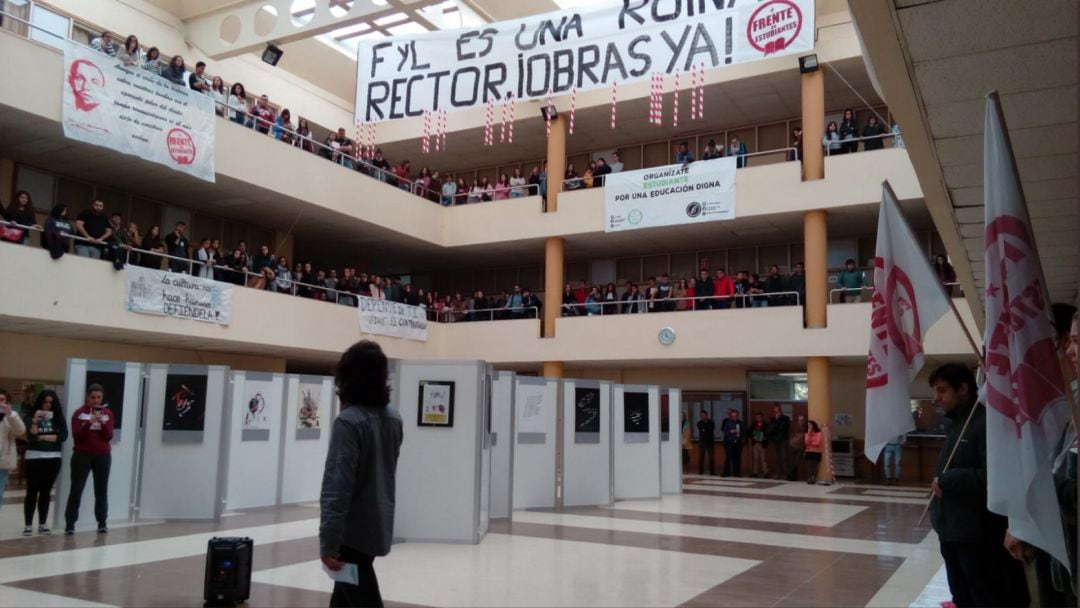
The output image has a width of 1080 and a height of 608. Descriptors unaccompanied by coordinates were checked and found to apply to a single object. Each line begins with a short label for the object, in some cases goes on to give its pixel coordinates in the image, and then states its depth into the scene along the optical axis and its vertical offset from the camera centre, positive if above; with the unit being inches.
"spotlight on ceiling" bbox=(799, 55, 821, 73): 895.7 +378.9
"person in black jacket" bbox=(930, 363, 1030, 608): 182.1 -20.8
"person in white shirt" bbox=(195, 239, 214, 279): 772.0 +132.0
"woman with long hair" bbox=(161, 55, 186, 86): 745.0 +297.6
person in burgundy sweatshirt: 422.6 -22.4
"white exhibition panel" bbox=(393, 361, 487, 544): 408.0 -30.0
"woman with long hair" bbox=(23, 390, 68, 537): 415.8 -24.1
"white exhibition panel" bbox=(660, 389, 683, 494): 695.1 -31.9
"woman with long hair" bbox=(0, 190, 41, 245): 645.9 +147.0
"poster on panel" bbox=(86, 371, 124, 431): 465.1 +8.0
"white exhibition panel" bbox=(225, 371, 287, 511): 523.2 -20.4
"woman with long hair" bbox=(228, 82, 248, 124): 831.1 +303.5
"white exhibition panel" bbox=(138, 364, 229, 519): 477.7 -34.8
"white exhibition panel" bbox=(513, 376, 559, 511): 554.3 -19.5
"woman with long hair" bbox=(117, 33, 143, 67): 697.3 +295.5
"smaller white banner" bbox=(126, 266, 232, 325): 700.7 +95.8
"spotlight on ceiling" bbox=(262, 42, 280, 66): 922.1 +389.0
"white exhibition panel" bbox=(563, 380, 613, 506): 580.1 -22.9
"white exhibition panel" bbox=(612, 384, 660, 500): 628.7 -30.4
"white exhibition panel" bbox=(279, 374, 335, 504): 562.6 -26.8
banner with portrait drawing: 663.8 +246.0
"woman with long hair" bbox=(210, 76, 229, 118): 799.5 +314.5
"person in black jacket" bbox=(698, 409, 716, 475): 978.1 -24.5
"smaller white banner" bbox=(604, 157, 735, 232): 933.2 +252.4
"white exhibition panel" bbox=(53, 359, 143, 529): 450.0 -13.9
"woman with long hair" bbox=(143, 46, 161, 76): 728.3 +299.9
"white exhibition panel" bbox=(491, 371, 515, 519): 484.1 -19.0
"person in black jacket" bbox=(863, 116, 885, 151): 903.1 +309.5
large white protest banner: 668.7 +305.4
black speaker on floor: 272.4 -54.4
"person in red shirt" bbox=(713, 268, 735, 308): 948.6 +145.2
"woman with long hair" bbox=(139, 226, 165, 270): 736.3 +141.6
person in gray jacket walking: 151.7 -12.4
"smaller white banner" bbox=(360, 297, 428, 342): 956.6 +106.2
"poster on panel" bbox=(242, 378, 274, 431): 536.7 +1.7
